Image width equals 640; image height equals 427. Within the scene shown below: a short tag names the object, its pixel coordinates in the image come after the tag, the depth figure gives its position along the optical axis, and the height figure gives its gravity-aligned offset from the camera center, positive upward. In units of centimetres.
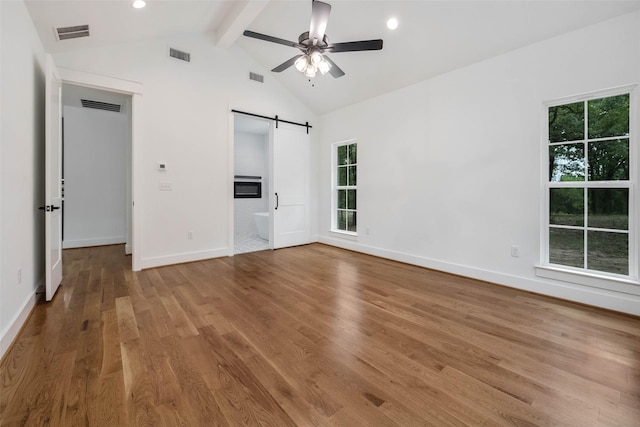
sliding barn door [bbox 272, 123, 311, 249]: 533 +50
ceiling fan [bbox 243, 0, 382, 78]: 259 +165
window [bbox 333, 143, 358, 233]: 532 +47
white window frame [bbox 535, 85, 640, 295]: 247 +0
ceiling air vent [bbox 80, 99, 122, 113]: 506 +200
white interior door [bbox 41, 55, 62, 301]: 264 +32
